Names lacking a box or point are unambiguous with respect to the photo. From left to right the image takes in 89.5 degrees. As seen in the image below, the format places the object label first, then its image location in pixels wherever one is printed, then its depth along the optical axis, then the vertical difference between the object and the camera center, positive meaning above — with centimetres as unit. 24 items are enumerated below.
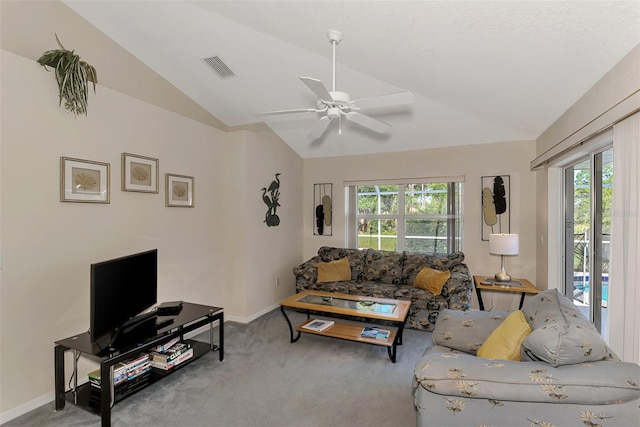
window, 498 -5
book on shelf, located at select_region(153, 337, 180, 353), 286 -120
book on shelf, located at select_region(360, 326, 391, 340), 320 -121
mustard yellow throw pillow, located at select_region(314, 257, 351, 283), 480 -87
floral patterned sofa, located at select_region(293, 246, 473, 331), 396 -93
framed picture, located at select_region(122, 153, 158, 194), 316 +41
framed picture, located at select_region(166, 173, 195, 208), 364 +26
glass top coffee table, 313 -100
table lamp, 404 -39
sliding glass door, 274 -17
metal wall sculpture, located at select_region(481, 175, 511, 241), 452 +13
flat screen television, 222 -62
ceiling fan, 219 +80
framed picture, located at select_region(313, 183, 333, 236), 564 +4
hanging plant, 250 +109
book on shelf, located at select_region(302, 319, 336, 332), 342 -121
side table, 389 -91
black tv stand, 213 -102
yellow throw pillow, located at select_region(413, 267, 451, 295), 408 -86
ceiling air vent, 351 +164
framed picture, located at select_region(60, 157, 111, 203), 265 +28
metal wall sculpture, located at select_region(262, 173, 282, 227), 475 +18
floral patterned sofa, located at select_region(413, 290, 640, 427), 143 -79
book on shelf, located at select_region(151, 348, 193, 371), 271 -128
